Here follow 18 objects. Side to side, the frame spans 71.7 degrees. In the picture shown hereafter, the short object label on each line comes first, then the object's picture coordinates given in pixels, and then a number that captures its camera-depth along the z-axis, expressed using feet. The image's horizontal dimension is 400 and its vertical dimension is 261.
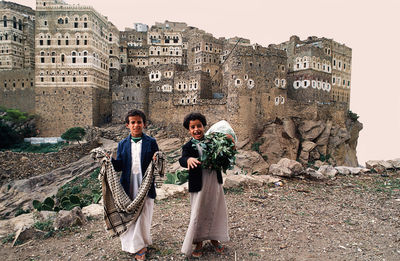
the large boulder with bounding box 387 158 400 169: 41.18
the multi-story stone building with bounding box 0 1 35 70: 125.90
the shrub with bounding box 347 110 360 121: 108.78
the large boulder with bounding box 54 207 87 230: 22.82
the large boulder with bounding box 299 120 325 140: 91.20
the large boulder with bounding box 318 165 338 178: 38.29
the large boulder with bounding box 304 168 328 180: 35.48
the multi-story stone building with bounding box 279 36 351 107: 106.83
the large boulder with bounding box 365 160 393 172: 40.65
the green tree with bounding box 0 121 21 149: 98.58
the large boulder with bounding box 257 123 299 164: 84.84
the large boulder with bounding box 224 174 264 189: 31.78
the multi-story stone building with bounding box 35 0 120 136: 109.09
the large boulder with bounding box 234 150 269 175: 76.59
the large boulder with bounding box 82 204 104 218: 25.91
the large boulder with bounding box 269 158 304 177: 35.70
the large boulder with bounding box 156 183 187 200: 30.02
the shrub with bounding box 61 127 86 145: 101.55
